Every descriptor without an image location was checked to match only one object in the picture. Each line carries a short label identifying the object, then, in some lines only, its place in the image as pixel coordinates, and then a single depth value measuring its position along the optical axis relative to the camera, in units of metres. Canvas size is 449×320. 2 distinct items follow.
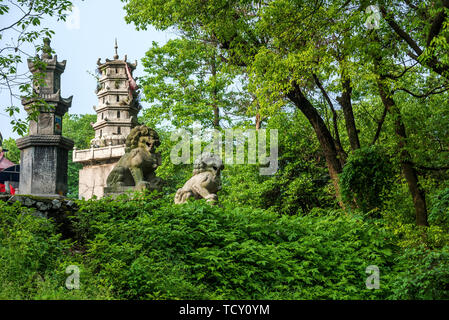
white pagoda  33.47
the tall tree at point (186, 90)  26.64
